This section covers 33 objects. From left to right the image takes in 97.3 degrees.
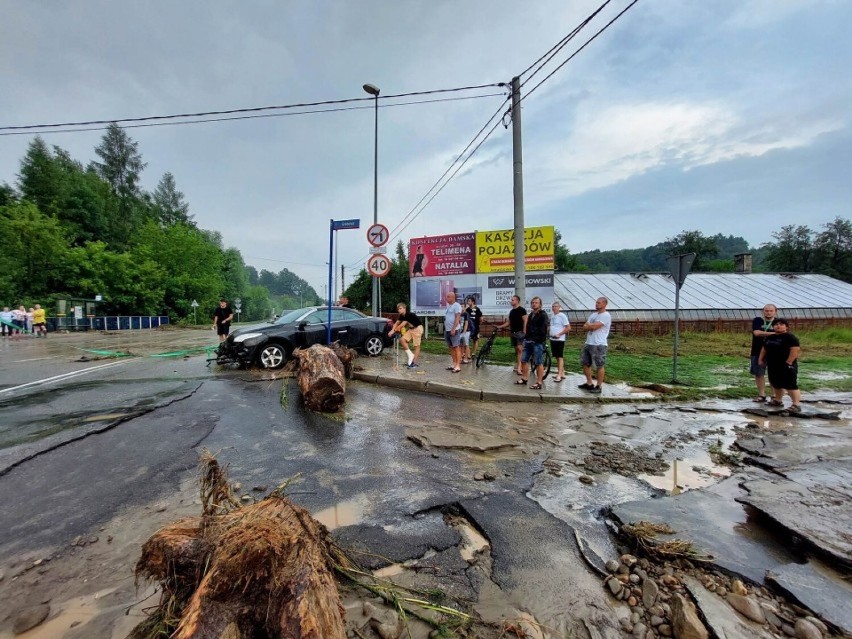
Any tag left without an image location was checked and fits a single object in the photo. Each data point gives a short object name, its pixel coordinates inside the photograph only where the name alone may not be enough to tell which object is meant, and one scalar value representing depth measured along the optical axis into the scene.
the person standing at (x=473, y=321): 9.76
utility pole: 9.12
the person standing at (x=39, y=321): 19.73
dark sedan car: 8.75
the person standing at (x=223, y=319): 11.95
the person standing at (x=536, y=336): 7.25
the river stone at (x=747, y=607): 1.91
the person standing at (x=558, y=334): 7.89
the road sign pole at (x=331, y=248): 8.22
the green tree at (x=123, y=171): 46.72
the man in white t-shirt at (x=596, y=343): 7.01
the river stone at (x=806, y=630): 1.77
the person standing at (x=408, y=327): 8.91
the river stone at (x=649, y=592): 2.03
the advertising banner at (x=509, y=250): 15.72
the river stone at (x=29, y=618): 1.83
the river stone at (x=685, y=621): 1.78
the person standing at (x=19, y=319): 21.92
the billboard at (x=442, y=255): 16.59
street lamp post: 13.19
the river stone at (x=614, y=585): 2.10
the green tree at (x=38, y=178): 35.88
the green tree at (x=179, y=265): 39.41
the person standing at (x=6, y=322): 20.98
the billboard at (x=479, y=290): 15.84
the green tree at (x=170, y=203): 55.97
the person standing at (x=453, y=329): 8.92
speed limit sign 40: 10.02
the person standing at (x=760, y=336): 6.33
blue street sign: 7.92
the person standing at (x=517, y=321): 8.47
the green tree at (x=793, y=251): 43.72
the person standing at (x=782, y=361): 5.90
